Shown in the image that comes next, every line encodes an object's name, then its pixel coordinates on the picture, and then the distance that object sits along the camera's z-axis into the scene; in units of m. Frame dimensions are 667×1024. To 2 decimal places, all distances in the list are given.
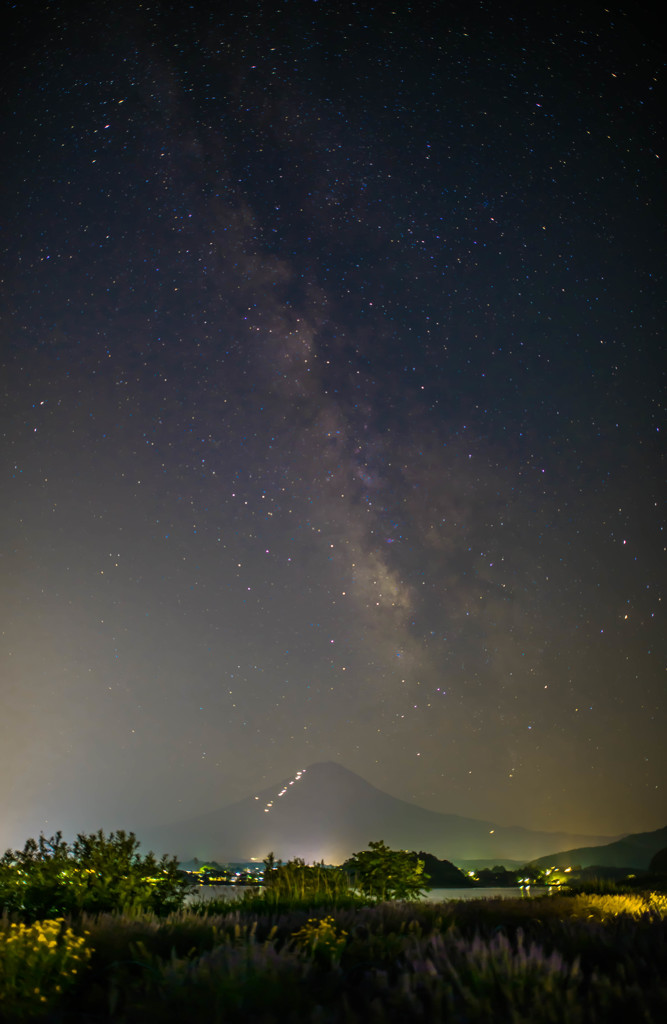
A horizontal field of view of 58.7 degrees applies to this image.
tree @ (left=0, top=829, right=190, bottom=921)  8.56
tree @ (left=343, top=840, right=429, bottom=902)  12.55
